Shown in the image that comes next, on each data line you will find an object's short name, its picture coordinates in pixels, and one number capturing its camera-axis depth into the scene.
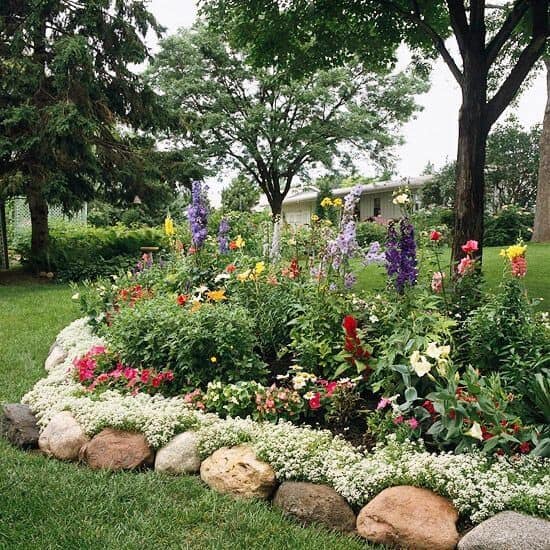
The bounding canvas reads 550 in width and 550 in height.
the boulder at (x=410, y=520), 2.24
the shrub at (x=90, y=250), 11.55
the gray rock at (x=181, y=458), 2.98
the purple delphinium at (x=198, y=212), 4.88
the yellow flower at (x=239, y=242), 4.80
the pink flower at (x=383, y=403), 2.85
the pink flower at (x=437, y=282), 3.78
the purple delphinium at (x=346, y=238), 3.77
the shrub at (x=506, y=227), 17.06
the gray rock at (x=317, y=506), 2.48
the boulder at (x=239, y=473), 2.70
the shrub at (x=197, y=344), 3.53
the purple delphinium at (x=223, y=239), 5.33
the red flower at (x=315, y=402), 3.06
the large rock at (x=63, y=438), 3.21
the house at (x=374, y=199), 25.30
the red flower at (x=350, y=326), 3.21
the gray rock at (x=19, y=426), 3.38
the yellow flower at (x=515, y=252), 3.04
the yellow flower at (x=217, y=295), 4.10
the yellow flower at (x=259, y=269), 4.22
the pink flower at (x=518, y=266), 3.07
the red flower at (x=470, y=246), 3.60
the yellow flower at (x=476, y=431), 2.44
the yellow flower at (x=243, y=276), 4.21
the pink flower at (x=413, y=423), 2.75
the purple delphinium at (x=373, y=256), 3.84
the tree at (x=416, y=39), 6.42
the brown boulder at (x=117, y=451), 3.04
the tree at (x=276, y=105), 21.14
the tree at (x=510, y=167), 22.42
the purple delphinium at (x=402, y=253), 3.34
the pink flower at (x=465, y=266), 3.69
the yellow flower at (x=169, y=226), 5.43
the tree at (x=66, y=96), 9.90
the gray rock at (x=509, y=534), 2.02
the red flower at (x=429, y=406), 2.85
